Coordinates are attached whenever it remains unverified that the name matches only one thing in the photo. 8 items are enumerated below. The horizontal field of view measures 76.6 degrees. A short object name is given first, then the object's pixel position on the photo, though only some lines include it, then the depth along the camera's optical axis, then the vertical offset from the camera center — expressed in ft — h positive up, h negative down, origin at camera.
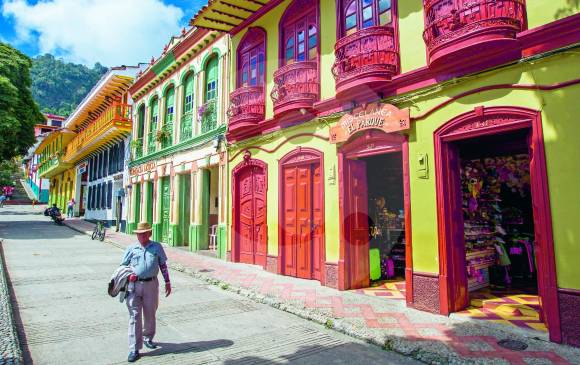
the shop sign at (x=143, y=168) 58.48 +8.20
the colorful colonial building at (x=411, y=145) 16.18 +4.32
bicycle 56.95 -2.41
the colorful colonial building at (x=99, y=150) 70.03 +16.58
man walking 14.51 -2.84
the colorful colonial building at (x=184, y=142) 42.39 +10.07
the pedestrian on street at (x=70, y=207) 104.63 +3.05
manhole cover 15.03 -5.49
